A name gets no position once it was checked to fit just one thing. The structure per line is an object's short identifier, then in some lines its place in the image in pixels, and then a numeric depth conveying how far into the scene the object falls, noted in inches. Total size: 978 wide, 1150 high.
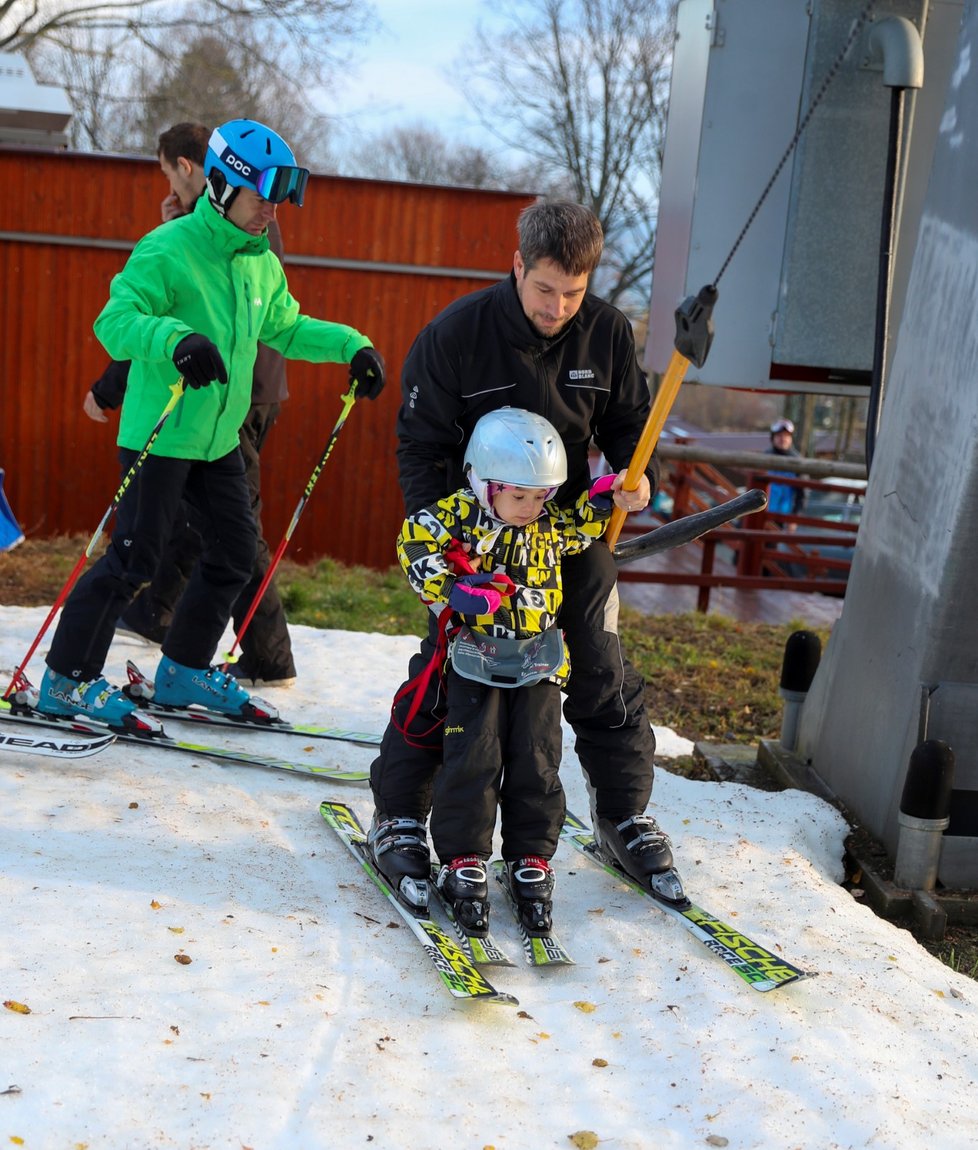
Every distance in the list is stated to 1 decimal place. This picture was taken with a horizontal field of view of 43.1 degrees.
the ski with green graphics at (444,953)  117.3
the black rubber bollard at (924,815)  150.7
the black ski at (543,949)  127.5
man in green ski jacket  165.9
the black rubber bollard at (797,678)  200.4
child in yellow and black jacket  126.6
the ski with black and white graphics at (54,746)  165.3
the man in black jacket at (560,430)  128.3
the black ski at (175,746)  175.7
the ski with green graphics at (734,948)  125.2
